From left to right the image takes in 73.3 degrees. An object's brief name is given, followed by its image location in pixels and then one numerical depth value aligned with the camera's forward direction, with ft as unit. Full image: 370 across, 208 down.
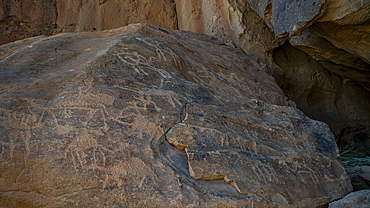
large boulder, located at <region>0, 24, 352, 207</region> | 5.55
